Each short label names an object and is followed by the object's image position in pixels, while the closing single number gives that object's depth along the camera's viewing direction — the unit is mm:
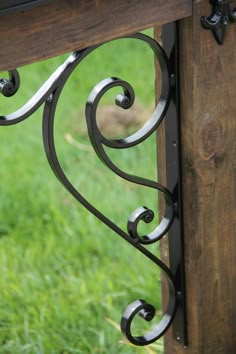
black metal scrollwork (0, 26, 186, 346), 2319
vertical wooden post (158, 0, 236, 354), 2440
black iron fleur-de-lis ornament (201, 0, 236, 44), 2405
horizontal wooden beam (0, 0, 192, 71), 2203
